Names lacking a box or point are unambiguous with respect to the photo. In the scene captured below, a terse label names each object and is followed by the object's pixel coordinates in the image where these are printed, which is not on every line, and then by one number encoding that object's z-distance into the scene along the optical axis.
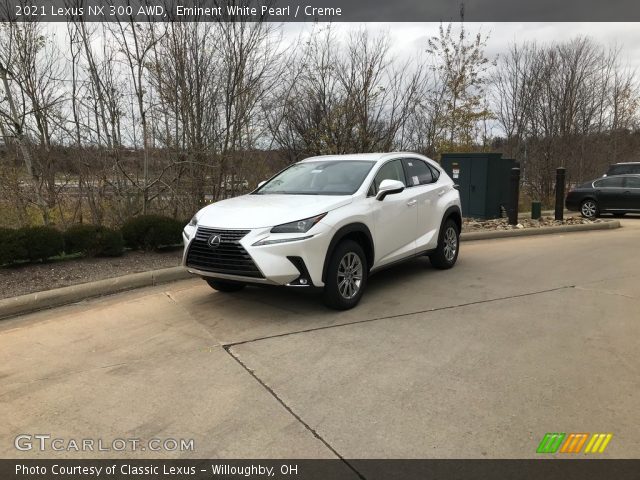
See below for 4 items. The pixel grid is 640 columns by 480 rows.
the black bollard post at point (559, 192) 14.25
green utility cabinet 13.17
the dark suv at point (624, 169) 17.36
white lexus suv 4.85
